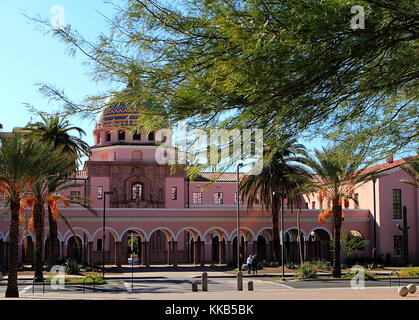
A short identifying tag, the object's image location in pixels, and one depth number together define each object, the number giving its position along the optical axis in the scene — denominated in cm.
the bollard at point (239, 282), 2675
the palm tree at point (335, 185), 3484
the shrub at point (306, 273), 3544
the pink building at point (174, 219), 4909
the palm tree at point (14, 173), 2197
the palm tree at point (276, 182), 4162
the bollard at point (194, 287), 2578
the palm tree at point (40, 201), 3181
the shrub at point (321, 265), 4125
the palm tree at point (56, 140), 3769
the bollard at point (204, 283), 2623
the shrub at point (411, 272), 3701
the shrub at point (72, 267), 3794
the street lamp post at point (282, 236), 3558
